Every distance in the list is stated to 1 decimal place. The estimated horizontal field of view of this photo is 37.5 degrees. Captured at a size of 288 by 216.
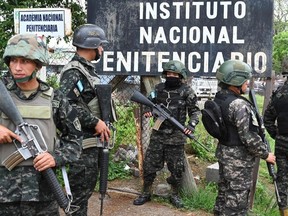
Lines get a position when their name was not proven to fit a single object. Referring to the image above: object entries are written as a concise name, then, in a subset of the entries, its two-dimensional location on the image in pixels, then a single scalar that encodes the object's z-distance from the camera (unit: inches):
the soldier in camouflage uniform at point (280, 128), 181.3
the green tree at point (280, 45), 1054.4
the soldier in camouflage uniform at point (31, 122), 97.0
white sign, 175.3
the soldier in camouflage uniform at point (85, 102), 134.1
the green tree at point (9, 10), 207.0
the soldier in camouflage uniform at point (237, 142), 144.4
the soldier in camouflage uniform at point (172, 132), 187.5
